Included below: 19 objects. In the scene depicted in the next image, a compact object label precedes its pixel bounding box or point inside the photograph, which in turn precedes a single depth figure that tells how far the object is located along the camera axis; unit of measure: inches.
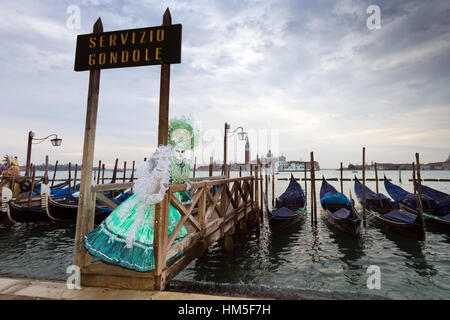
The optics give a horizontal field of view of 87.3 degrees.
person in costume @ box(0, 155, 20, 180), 416.5
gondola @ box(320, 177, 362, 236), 320.8
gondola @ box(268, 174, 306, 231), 347.6
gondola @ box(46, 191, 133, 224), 369.1
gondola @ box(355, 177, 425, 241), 299.3
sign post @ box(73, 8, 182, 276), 103.7
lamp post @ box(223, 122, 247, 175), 379.8
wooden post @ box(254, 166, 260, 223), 359.7
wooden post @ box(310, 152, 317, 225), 404.3
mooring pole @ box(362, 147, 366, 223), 407.8
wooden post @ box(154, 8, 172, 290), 101.4
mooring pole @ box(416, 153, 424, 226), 295.1
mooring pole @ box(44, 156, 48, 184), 488.8
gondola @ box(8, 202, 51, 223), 353.1
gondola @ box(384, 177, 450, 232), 359.9
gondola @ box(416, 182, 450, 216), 405.2
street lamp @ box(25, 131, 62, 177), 454.6
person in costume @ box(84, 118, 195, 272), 101.2
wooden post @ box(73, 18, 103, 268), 110.3
